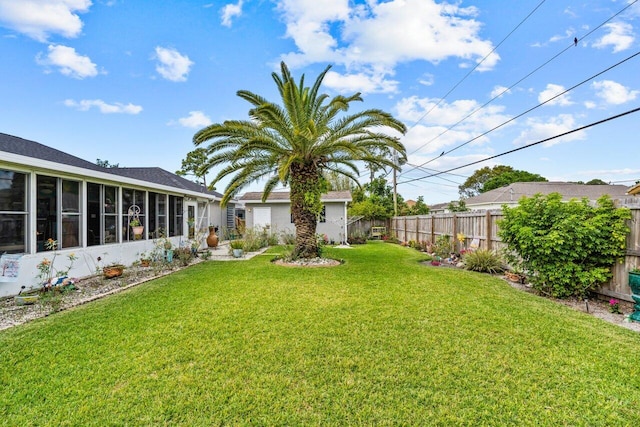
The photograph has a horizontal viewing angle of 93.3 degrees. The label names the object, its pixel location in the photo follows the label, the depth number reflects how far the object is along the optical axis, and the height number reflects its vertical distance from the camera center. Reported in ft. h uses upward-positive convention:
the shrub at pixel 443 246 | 38.10 -3.73
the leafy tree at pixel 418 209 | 88.99 +2.63
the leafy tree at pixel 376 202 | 72.08 +4.77
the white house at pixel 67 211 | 19.63 +0.71
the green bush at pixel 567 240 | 18.22 -1.50
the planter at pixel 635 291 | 15.38 -3.87
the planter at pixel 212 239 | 51.29 -3.50
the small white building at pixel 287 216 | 61.31 +0.57
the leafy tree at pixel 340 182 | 122.42 +14.68
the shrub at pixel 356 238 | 62.22 -4.13
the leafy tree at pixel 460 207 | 77.15 +2.77
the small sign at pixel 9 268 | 18.48 -2.94
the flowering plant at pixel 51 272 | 19.97 -3.73
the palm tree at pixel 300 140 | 30.53 +8.45
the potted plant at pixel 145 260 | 31.89 -4.31
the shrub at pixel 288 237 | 51.67 -3.47
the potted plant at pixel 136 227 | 31.64 -0.79
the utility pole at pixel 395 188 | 78.59 +7.98
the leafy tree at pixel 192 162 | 99.55 +19.25
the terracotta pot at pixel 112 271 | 26.04 -4.50
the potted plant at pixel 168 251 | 34.87 -3.73
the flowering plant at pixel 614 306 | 17.22 -5.16
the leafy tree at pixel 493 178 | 129.49 +18.11
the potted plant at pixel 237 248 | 40.14 -3.96
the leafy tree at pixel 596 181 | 126.31 +15.19
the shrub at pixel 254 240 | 46.14 -3.42
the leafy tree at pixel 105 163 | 115.21 +22.04
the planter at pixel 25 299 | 18.40 -4.89
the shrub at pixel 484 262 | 29.33 -4.34
